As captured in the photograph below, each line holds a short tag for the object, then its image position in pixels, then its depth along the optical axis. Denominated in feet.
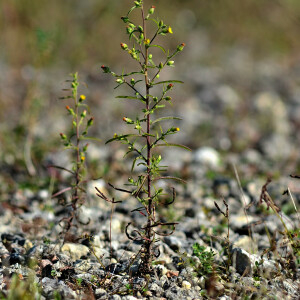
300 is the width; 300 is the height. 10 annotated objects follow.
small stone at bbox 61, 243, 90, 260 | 9.77
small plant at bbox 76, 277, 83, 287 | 8.39
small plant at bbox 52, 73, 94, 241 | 9.58
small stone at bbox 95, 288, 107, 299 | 8.21
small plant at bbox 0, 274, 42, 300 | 7.22
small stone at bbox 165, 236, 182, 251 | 10.42
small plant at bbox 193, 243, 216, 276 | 8.93
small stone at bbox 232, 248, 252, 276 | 9.20
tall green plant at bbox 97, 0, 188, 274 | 7.89
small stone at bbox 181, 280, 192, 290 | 8.69
